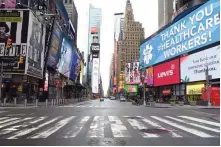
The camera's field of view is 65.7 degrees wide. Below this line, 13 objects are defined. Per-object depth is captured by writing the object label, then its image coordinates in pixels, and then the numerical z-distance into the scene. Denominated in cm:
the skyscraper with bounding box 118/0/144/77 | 11615
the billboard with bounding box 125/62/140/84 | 9442
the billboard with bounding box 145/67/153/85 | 6370
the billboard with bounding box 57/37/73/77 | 5565
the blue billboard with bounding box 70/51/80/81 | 7410
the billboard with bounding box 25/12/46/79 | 3506
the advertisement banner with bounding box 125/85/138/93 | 9592
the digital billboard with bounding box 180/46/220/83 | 3619
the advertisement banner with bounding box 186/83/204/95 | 4018
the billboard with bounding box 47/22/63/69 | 4588
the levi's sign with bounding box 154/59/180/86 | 4895
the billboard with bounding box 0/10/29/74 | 3399
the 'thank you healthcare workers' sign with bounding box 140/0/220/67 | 3739
